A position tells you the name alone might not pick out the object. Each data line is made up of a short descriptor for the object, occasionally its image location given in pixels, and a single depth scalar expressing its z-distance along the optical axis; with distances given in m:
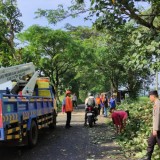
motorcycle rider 17.81
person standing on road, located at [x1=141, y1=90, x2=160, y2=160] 8.09
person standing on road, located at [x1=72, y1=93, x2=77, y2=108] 37.92
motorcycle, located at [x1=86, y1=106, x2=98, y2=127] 17.22
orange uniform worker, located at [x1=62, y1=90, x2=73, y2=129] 17.14
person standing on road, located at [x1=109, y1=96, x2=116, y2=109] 21.21
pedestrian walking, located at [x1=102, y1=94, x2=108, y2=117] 24.86
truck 8.97
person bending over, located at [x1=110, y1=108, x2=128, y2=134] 13.19
